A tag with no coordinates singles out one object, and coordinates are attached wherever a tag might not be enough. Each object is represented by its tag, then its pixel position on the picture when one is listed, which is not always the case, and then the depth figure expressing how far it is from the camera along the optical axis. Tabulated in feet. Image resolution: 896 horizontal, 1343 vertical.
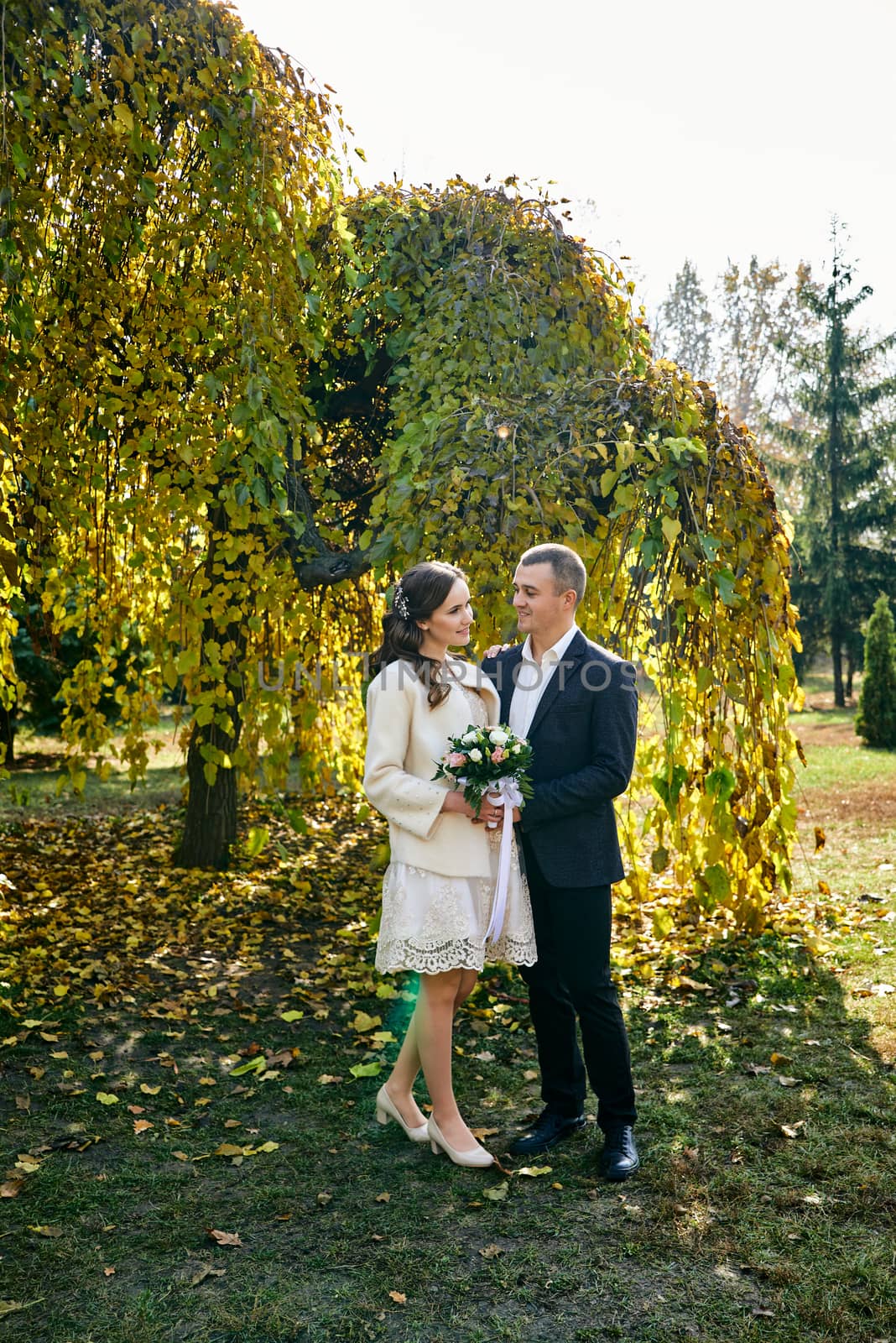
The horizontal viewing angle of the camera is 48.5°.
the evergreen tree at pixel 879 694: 38.22
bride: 8.58
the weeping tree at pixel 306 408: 11.83
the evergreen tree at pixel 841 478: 54.75
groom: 8.80
